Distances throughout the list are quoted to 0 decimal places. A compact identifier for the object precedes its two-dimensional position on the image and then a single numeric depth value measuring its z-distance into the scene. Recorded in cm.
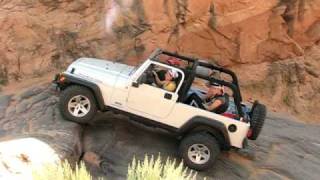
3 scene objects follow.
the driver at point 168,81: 932
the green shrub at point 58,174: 596
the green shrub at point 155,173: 608
